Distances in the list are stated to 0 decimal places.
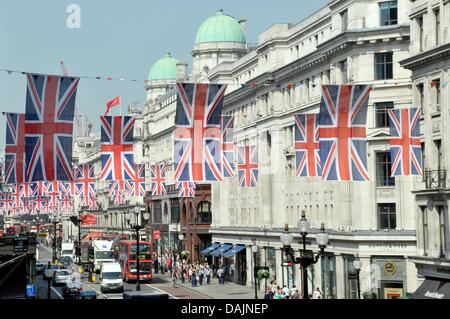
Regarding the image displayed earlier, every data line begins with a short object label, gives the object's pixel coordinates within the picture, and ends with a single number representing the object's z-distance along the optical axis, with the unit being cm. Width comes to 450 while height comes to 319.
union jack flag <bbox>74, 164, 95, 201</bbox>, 8250
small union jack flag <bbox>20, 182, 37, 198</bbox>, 8451
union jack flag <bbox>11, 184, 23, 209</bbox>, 9178
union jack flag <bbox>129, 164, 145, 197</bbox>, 7300
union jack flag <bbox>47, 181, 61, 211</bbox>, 9188
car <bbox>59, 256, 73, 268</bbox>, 11148
